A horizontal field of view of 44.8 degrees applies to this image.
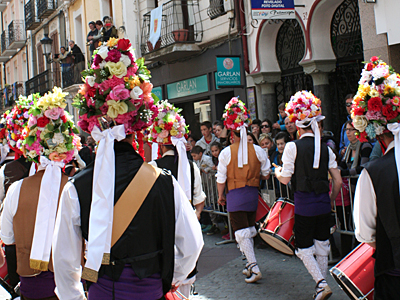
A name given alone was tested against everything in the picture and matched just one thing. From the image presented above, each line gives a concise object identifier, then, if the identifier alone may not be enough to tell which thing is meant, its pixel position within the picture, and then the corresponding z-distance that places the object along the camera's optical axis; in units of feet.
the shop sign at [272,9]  32.32
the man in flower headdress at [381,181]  11.23
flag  49.96
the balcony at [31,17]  90.33
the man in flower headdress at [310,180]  18.16
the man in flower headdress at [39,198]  13.42
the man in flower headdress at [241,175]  21.57
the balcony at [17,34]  103.19
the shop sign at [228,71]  39.63
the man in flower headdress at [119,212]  9.54
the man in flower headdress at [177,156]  19.24
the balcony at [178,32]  47.14
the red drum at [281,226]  18.61
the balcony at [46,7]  81.92
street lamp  71.10
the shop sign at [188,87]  47.91
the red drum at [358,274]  12.05
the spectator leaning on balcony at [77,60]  70.12
